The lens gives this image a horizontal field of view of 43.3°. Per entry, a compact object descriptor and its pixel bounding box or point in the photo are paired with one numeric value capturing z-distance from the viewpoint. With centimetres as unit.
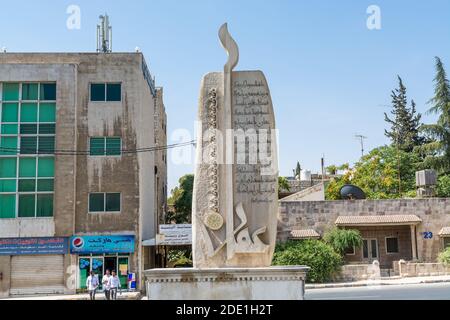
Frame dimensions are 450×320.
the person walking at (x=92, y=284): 2105
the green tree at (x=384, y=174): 4456
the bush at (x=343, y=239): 2898
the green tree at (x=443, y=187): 3922
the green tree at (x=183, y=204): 3763
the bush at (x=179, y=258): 3180
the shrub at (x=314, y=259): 2666
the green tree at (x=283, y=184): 4512
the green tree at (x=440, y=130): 4256
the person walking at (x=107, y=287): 2086
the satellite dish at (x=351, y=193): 3372
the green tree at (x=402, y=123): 5719
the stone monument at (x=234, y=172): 1003
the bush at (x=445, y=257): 2775
